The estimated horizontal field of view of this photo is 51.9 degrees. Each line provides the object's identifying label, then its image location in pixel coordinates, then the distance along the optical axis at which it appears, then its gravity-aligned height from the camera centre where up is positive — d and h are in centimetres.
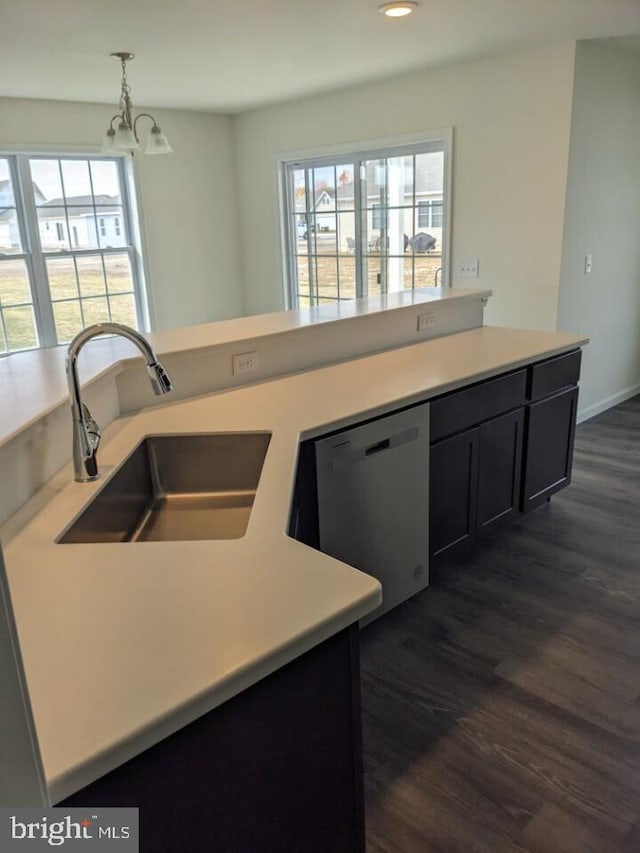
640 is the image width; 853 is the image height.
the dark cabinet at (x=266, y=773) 92 -81
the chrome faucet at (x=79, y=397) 158 -39
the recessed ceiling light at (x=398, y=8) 309 +97
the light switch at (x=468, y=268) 473 -35
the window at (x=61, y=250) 536 -15
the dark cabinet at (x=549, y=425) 305 -97
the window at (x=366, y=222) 497 +0
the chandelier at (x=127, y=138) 374 +51
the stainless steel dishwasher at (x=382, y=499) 221 -95
